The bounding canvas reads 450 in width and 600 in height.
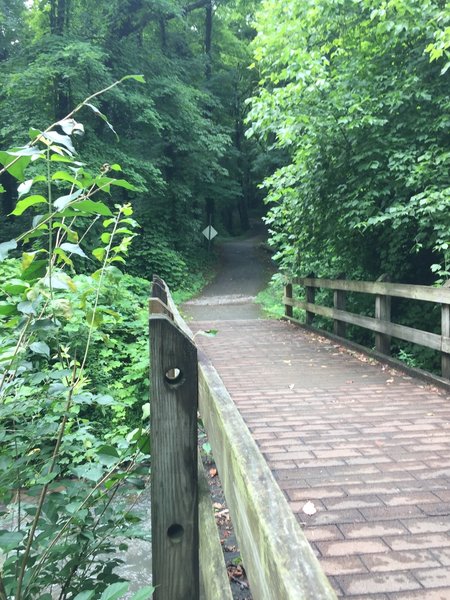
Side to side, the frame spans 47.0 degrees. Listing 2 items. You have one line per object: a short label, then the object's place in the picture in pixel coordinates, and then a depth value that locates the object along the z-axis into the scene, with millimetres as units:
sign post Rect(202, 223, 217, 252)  29297
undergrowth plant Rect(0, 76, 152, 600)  1518
